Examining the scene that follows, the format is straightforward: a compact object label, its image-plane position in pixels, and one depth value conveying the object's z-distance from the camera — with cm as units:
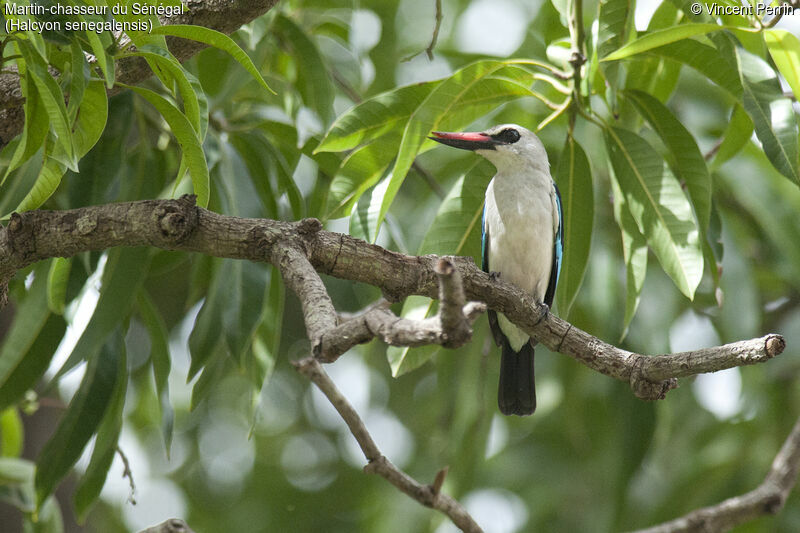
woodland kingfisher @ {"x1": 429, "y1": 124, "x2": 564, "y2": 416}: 708
